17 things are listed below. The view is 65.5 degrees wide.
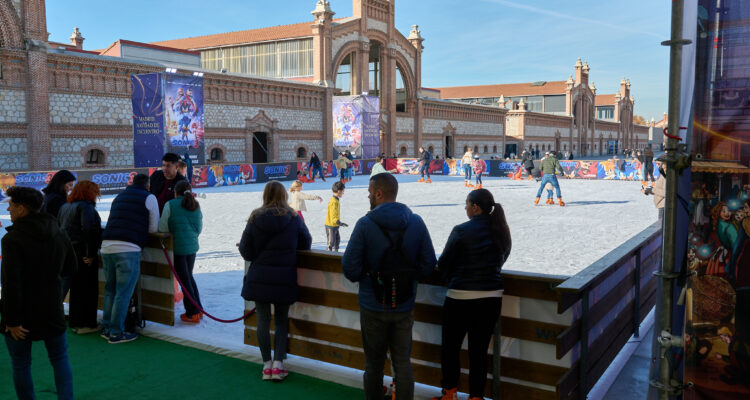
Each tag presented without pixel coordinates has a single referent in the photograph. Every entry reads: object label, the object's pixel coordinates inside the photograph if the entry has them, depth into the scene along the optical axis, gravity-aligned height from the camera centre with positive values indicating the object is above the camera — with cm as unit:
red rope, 566 -125
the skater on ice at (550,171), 1734 -51
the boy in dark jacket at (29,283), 357 -81
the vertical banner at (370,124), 3631 +185
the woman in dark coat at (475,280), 372 -81
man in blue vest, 538 -85
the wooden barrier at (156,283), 579 -131
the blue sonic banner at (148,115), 2119 +139
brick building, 2239 +325
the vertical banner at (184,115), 2170 +144
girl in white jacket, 901 -68
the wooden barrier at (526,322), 367 -122
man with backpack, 363 -74
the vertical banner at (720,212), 262 -27
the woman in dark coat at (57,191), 570 -38
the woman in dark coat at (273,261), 442 -83
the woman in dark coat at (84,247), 546 -91
